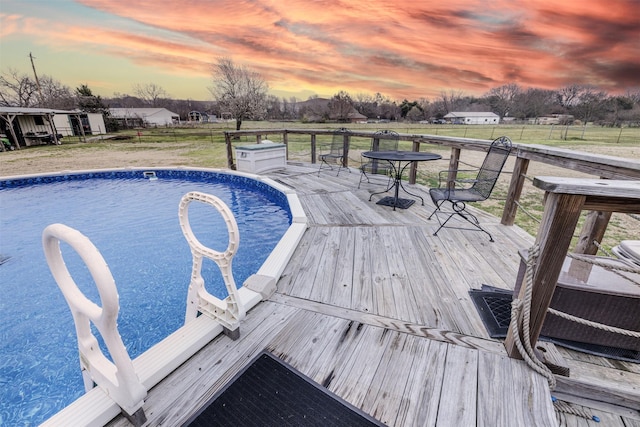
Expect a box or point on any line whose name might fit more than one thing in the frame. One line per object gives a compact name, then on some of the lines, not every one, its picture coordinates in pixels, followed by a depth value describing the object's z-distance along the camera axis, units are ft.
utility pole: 75.71
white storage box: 20.07
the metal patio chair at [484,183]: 8.96
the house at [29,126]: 45.14
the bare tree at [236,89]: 71.67
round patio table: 11.02
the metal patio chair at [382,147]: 16.65
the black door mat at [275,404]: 3.51
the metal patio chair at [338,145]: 19.57
